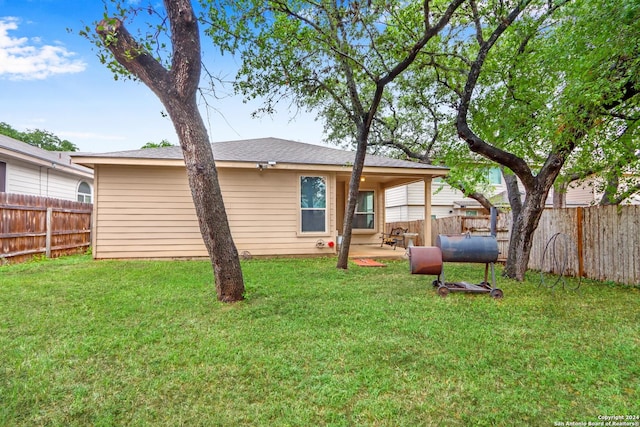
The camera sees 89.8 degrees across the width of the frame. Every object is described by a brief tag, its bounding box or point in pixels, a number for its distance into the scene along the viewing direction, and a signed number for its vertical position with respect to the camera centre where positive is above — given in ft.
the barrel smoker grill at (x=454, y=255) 17.16 -1.70
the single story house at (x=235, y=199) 27.81 +2.12
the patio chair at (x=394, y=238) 38.10 -1.89
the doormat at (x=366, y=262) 27.37 -3.52
